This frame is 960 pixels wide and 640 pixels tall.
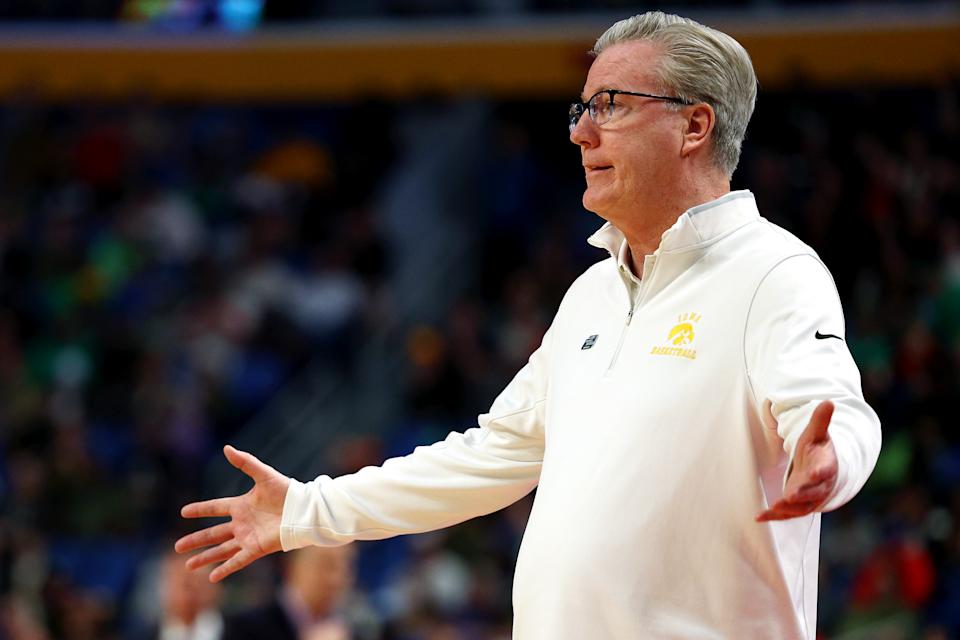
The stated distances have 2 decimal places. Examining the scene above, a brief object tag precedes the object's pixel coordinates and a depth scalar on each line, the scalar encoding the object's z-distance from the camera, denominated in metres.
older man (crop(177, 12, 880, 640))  5.16
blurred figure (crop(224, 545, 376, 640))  10.09
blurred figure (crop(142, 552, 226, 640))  11.95
